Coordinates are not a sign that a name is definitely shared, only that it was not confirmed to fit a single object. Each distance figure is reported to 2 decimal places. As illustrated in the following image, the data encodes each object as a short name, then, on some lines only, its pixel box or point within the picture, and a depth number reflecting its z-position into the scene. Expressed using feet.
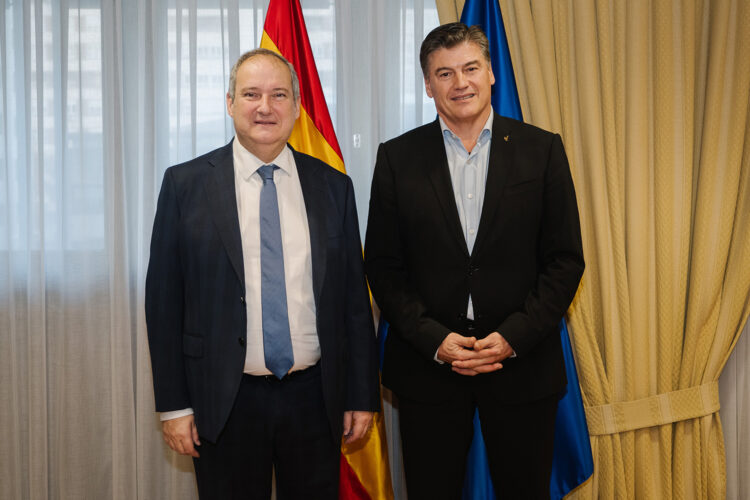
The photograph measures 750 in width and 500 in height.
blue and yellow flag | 7.30
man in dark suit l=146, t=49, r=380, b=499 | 5.22
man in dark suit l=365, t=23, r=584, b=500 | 5.61
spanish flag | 7.45
